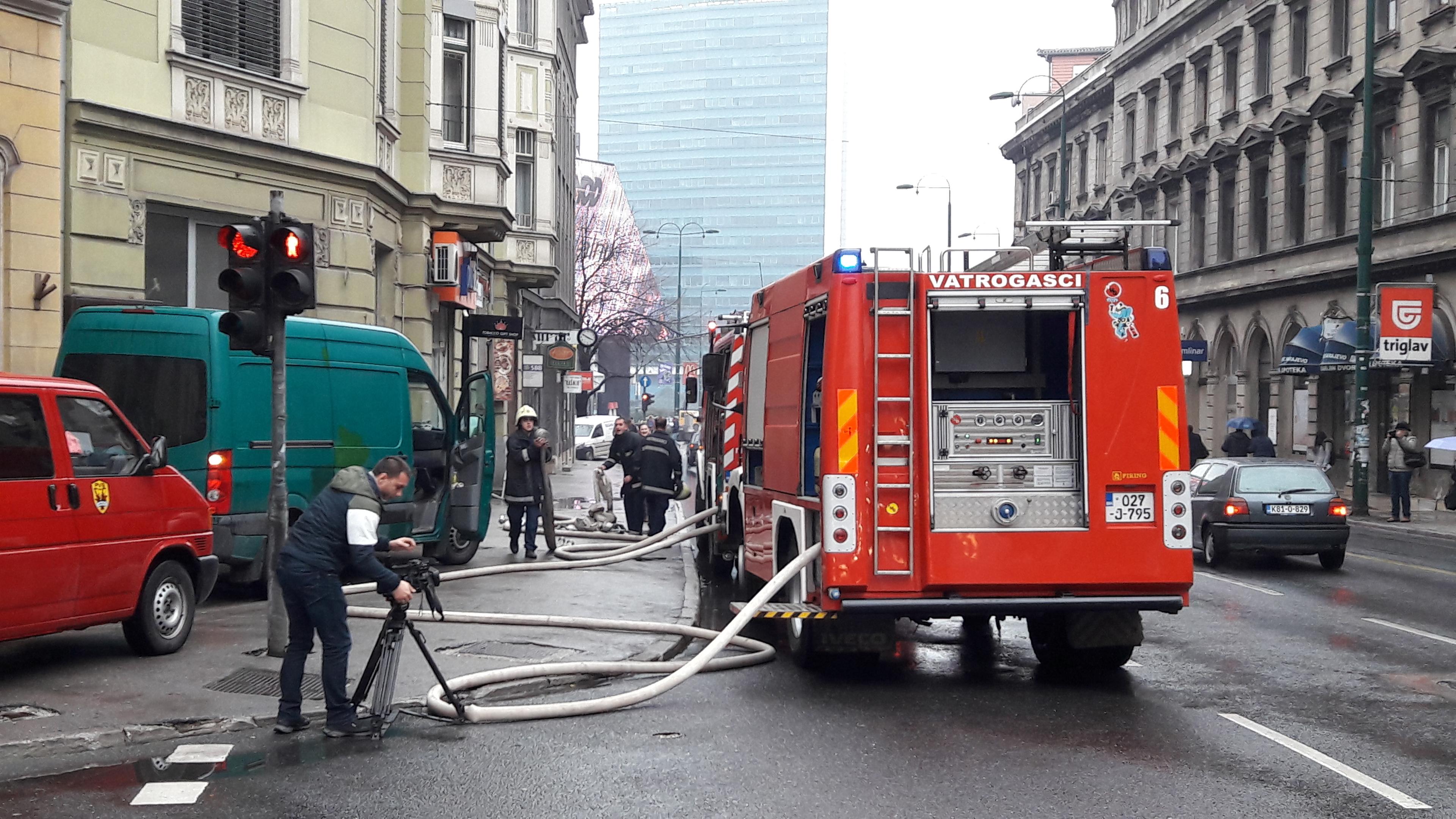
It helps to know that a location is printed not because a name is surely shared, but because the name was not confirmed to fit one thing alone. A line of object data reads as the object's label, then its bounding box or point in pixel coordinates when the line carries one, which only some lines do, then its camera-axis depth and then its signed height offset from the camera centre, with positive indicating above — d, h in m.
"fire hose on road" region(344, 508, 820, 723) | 7.94 -1.56
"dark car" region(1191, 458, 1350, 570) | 16.69 -1.13
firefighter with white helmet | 16.92 -0.72
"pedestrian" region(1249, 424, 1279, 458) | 28.55 -0.59
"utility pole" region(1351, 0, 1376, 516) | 26.67 +2.22
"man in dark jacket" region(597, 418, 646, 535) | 19.88 -0.79
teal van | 11.95 -0.01
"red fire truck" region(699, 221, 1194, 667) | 8.73 -0.31
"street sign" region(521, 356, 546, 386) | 32.38 +0.94
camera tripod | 7.61 -1.28
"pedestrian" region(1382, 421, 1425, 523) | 25.34 -0.88
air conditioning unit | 22.84 +2.30
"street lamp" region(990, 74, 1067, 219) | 40.47 +7.49
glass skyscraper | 183.25 +36.93
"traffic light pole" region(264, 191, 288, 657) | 9.47 -0.42
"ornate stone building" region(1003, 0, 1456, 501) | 31.06 +6.30
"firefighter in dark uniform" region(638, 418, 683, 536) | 19.36 -0.79
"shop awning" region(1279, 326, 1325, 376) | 34.16 +1.47
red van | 8.21 -0.69
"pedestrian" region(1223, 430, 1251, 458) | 30.20 -0.59
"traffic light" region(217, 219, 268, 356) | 9.20 +0.81
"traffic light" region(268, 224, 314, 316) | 9.30 +0.92
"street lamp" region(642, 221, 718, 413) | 64.94 +1.76
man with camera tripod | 7.42 -0.81
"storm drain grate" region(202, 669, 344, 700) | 8.45 -1.61
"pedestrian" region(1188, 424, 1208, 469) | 28.31 -0.65
